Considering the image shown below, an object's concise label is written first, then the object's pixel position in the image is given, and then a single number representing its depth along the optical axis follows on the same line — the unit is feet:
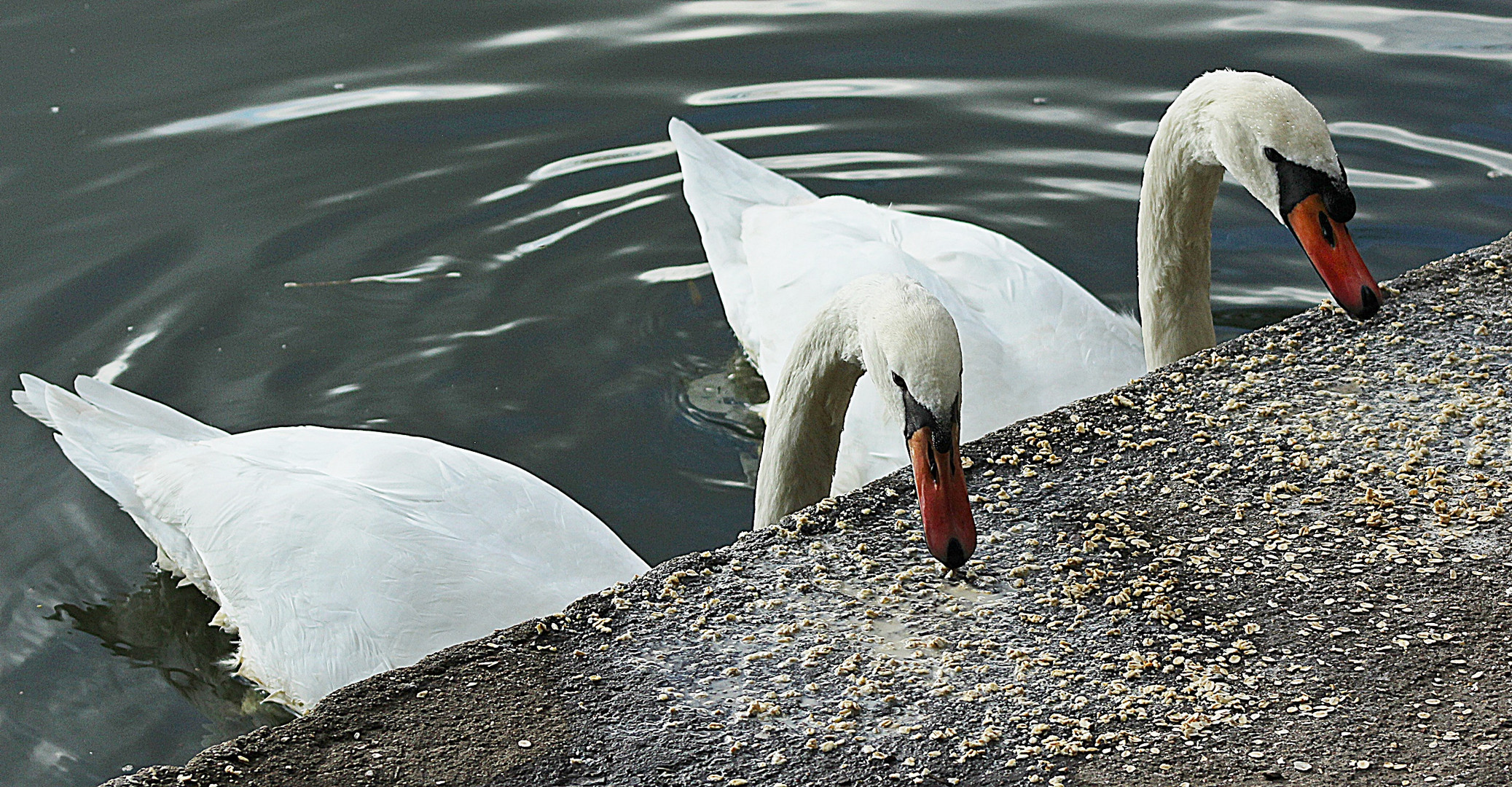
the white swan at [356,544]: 25.84
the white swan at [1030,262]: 26.35
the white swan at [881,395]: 19.48
